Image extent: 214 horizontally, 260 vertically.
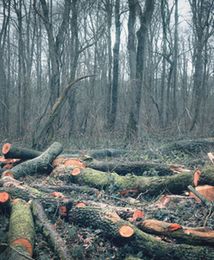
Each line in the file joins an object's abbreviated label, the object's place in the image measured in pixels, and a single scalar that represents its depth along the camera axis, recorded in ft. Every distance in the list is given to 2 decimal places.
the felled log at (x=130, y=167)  28.30
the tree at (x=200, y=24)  64.90
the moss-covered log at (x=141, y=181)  23.75
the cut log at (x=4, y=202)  19.71
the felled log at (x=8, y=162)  32.14
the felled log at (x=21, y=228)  16.26
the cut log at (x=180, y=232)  16.78
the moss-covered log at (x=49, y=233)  16.16
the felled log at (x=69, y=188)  24.74
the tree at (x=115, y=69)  71.36
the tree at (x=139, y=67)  52.01
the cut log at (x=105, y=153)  36.55
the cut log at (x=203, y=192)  21.54
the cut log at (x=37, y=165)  28.93
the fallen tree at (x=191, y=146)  37.93
